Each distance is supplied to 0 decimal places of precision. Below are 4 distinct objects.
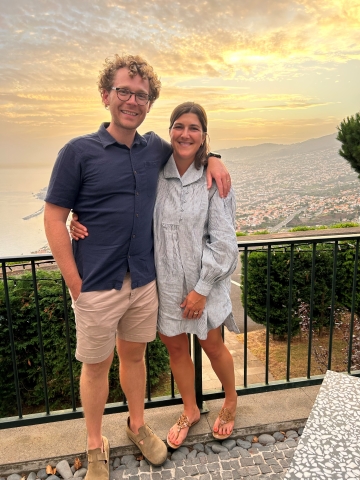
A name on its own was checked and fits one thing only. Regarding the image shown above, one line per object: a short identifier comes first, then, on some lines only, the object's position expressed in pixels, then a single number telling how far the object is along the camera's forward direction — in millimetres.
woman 1619
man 1448
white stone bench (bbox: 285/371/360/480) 744
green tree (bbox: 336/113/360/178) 9023
